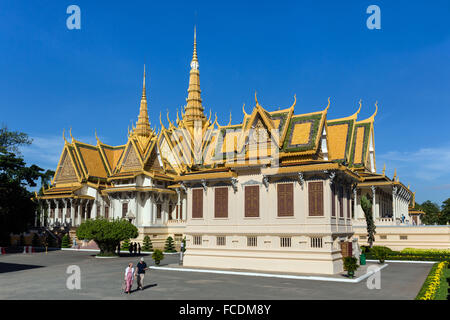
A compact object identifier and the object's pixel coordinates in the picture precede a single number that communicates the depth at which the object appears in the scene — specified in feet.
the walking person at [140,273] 60.64
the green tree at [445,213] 253.44
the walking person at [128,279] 56.95
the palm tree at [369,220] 110.83
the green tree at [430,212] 288.10
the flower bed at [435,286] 49.98
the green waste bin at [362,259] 94.44
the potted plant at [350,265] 70.69
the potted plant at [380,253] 99.71
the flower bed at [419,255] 103.71
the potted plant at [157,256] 91.91
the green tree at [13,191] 155.94
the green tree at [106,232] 117.70
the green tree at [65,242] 159.63
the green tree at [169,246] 140.15
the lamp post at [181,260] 93.89
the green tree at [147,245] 145.12
